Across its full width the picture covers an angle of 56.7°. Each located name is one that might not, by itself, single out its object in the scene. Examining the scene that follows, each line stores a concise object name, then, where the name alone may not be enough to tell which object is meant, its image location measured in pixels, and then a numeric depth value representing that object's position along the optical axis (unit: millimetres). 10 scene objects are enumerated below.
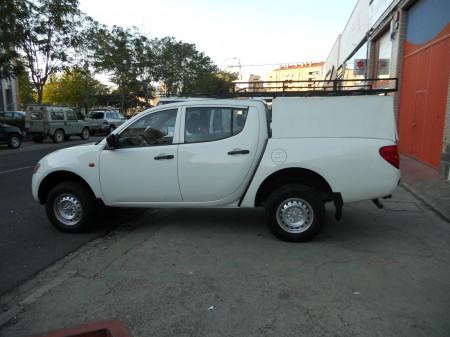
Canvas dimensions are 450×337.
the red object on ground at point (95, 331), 3006
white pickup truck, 5168
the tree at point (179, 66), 45984
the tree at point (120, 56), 36062
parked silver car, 29992
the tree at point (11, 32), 20125
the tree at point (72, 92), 50906
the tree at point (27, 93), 61547
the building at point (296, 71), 115581
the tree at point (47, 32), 22875
